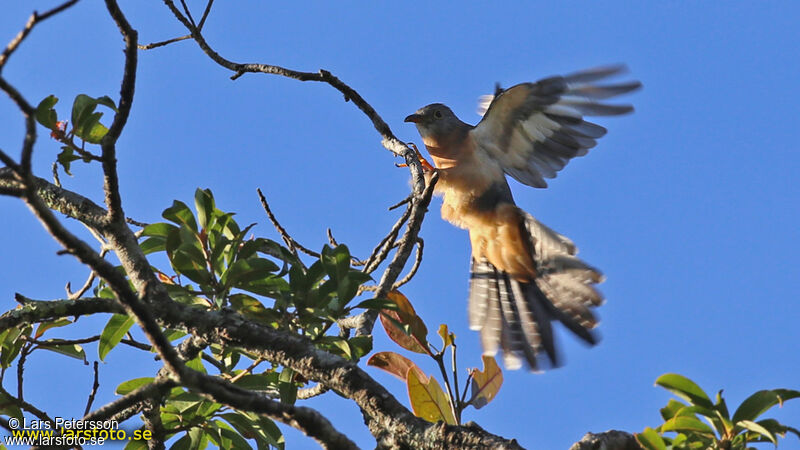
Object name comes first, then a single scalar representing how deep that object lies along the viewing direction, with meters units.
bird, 7.97
